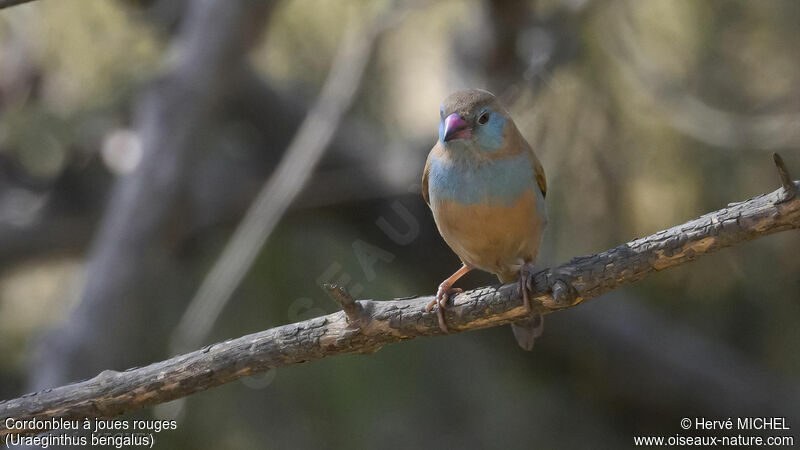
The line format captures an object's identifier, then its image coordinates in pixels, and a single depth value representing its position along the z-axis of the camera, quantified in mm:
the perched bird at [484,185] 5957
